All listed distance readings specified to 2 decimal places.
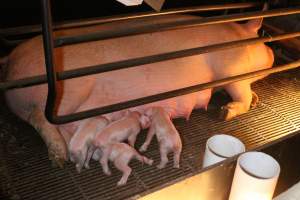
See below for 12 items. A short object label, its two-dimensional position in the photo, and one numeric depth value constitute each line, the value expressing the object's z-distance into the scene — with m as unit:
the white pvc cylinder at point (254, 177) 1.36
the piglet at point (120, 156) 1.55
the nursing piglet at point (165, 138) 1.64
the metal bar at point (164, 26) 1.14
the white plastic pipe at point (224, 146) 1.58
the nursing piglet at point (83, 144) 1.57
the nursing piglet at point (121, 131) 1.60
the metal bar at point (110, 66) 1.21
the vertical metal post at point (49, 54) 1.06
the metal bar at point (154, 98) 1.28
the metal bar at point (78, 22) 1.59
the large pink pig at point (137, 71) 1.71
